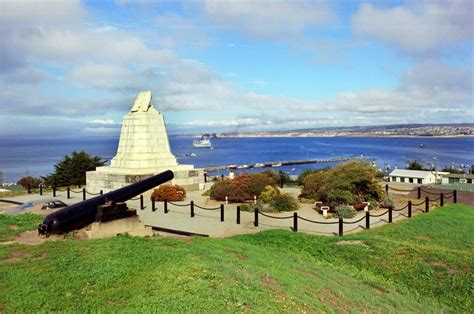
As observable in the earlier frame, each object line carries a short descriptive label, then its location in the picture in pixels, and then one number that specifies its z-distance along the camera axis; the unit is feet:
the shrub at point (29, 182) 105.50
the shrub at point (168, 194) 66.80
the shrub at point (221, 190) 65.72
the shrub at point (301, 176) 88.19
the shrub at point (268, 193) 60.95
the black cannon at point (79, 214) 29.43
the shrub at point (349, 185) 57.82
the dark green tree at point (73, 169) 100.53
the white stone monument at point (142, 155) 76.79
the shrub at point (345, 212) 52.28
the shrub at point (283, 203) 58.08
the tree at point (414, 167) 118.20
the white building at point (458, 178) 75.58
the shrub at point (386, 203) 58.37
